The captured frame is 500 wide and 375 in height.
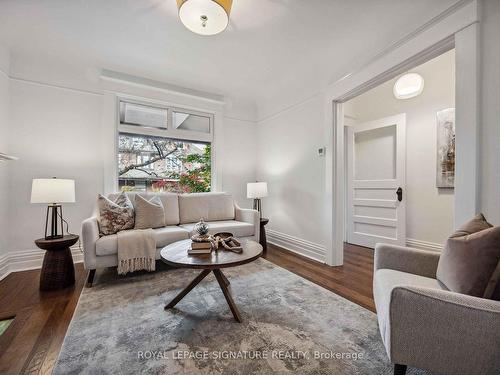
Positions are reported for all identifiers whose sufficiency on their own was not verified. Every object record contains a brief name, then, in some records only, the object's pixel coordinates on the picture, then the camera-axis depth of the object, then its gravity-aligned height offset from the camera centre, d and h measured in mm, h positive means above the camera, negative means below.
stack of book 1741 -500
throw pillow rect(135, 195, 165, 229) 2691 -355
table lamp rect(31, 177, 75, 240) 2166 -62
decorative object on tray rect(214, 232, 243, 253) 1798 -502
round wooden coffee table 1524 -537
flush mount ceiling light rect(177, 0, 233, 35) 1644 +1334
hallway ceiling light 3014 +1362
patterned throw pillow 2436 -345
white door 3240 +35
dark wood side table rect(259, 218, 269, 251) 3444 -774
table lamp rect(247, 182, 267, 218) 3559 -83
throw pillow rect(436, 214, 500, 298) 966 -360
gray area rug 1215 -991
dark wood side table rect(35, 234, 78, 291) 2129 -777
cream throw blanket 2301 -691
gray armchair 847 -610
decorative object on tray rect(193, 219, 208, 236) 1950 -394
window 3361 +597
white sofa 2203 -523
